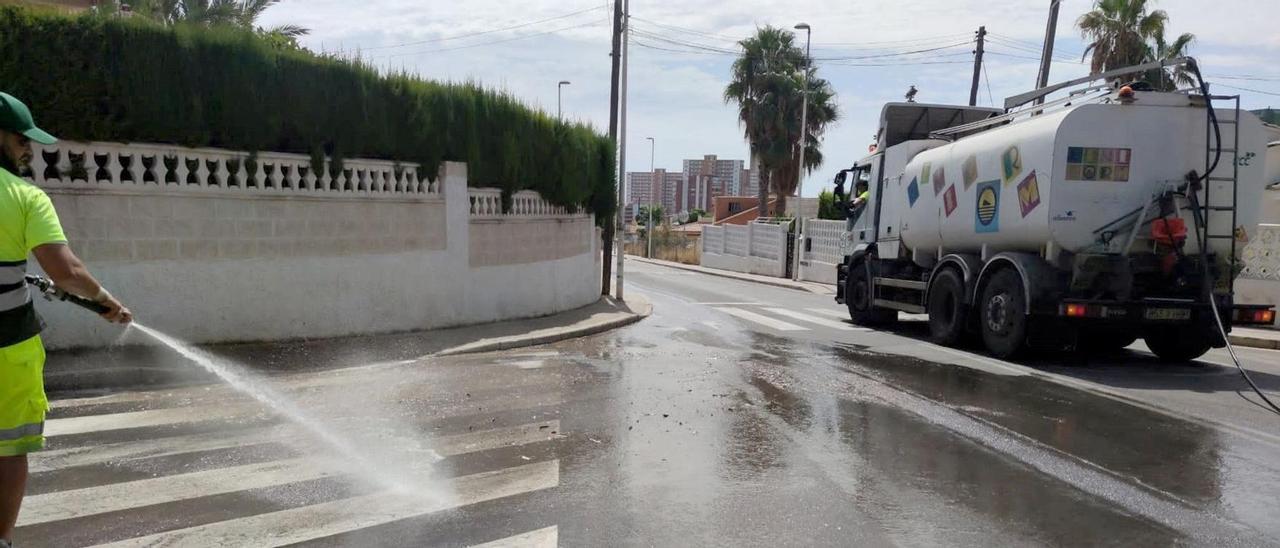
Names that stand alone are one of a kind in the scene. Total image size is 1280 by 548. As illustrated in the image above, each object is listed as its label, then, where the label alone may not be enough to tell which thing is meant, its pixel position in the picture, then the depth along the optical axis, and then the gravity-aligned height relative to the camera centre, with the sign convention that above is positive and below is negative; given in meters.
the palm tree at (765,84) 38.62 +5.02
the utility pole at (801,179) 27.25 +0.64
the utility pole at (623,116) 17.55 +1.58
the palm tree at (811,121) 38.38 +3.49
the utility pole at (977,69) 25.74 +3.95
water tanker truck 9.72 -0.06
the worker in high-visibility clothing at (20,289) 3.33 -0.44
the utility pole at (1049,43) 18.80 +3.48
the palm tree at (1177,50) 19.79 +4.33
